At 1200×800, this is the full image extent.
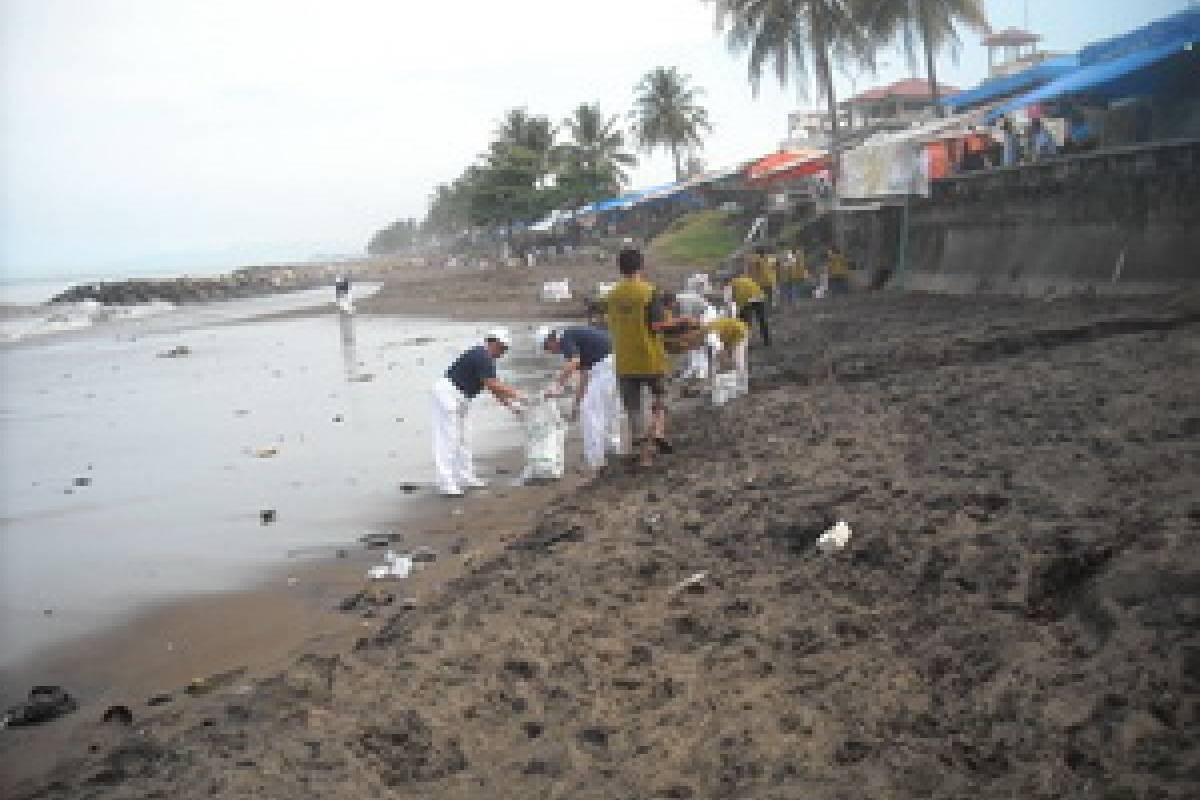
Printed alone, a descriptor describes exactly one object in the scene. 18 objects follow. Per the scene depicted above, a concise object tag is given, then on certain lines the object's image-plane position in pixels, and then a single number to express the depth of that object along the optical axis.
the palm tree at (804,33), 28.31
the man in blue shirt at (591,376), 9.12
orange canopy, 37.21
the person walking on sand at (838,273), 22.86
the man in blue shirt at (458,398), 9.07
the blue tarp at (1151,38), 14.98
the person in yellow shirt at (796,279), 22.61
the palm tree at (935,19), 31.98
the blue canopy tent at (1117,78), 15.95
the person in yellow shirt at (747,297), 14.28
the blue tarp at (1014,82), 25.62
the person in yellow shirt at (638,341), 8.02
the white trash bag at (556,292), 30.11
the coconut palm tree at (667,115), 63.59
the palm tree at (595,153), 63.47
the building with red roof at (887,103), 59.94
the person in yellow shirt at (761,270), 15.94
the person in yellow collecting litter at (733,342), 11.11
